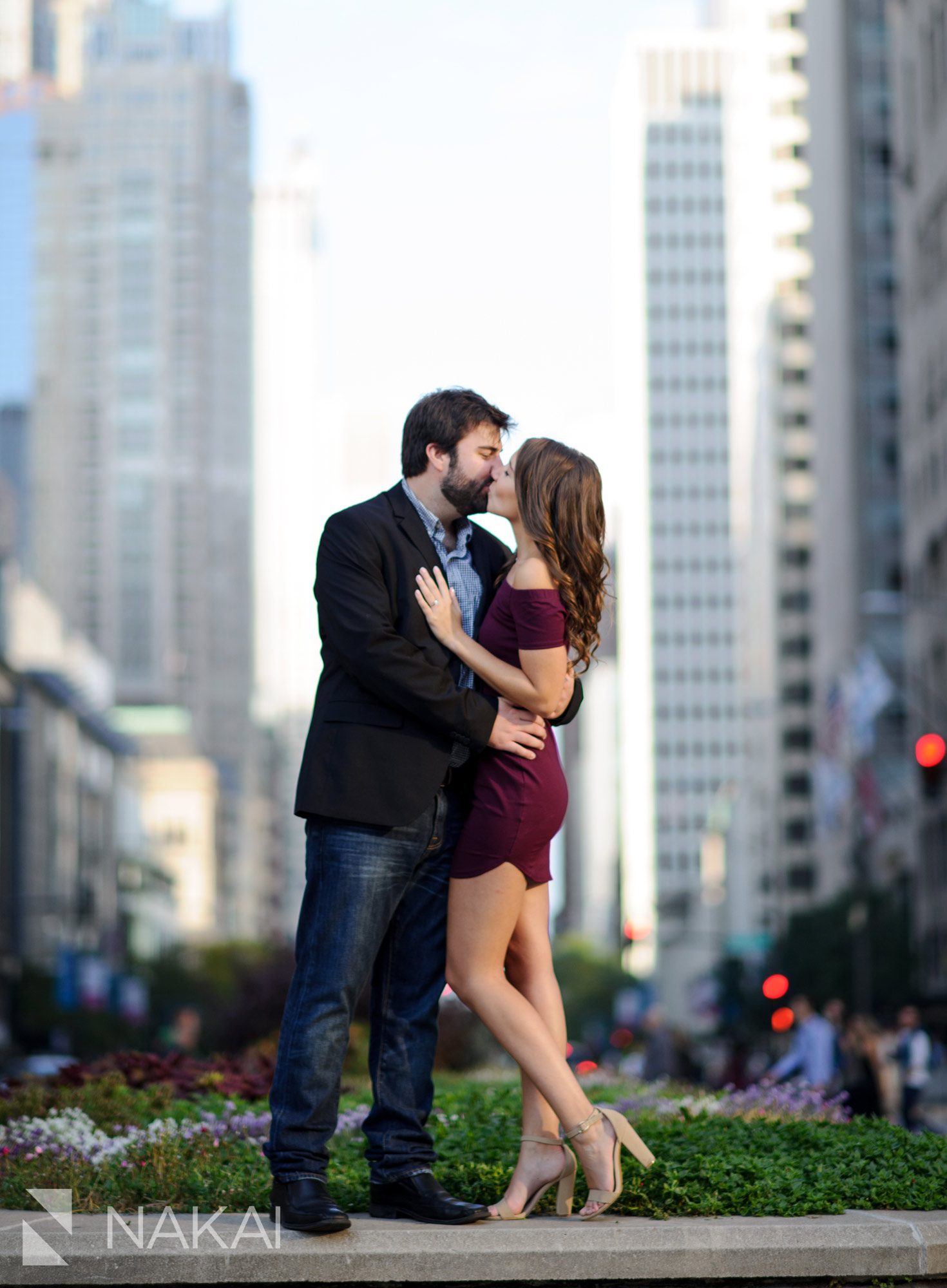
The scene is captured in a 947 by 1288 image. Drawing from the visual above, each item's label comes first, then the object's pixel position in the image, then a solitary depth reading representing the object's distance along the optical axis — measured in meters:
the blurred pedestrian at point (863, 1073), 18.67
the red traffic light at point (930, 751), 21.06
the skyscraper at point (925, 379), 63.41
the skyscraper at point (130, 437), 188.75
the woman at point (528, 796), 6.22
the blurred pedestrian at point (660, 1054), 26.31
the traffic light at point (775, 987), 29.97
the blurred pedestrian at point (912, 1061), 21.14
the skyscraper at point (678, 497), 182.88
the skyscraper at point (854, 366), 102.25
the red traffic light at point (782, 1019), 26.91
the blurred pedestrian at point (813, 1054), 19.20
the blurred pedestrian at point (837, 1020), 20.93
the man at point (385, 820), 6.00
